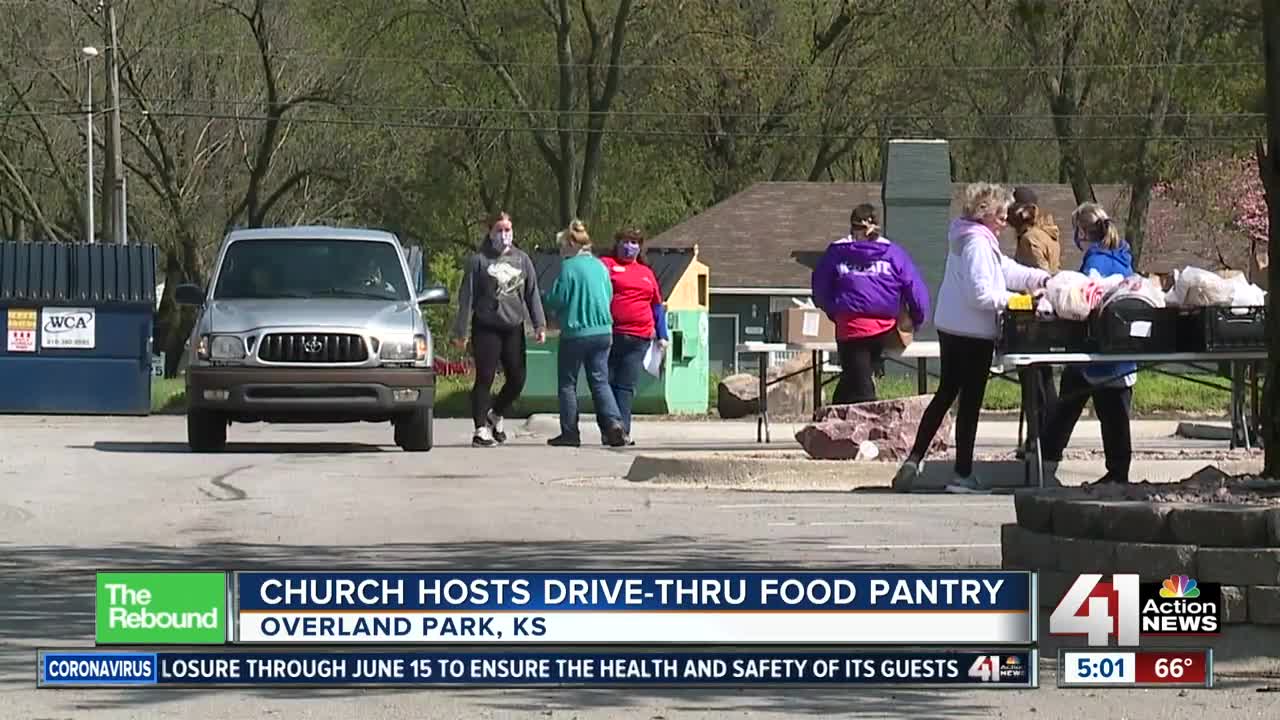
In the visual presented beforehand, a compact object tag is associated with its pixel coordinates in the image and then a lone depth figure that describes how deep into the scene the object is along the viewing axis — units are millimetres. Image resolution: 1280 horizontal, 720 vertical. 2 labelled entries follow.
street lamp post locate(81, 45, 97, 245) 58531
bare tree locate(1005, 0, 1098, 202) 51344
